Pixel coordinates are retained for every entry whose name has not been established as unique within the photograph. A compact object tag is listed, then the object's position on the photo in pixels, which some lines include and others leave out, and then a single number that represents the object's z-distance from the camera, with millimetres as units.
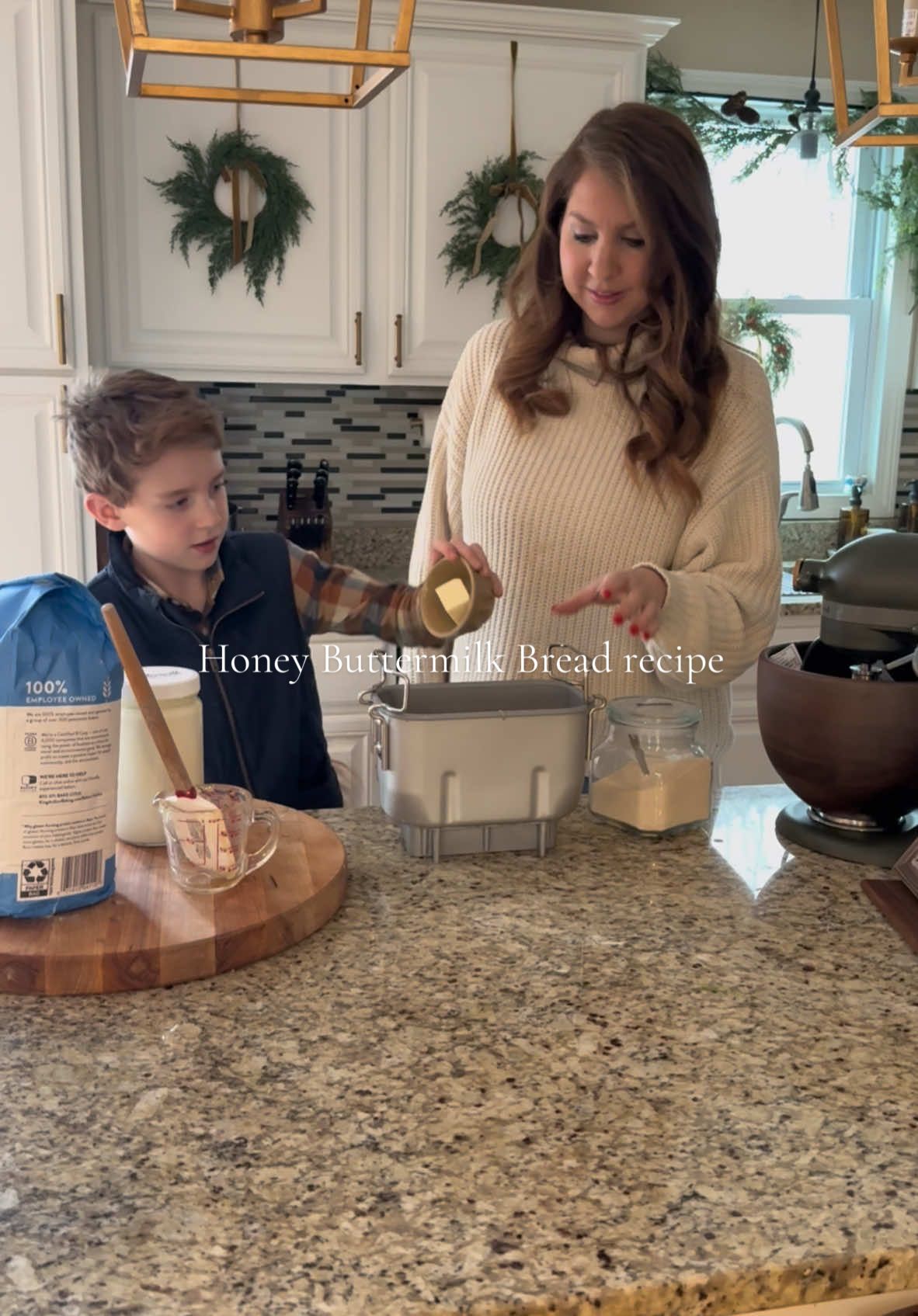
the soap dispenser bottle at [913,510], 3533
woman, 1702
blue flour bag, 987
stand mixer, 1246
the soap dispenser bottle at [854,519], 3578
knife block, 3242
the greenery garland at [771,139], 3271
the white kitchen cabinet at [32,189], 2564
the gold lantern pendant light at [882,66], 1054
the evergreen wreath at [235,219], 2789
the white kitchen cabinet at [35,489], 2705
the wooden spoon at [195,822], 1099
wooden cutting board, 984
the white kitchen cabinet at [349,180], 2791
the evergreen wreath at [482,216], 2920
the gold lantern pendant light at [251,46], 875
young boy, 1551
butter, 1388
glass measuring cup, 1100
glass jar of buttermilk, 1178
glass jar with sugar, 1327
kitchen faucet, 3393
